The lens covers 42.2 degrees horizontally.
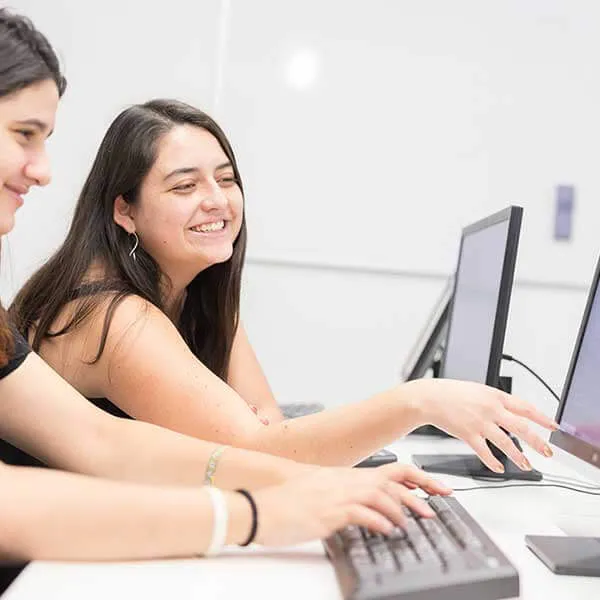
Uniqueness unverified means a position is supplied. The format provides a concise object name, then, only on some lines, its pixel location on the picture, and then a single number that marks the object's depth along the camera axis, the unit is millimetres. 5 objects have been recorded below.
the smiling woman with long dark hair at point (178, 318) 1065
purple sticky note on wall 2656
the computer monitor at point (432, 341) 1926
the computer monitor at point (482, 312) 1308
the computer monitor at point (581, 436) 842
